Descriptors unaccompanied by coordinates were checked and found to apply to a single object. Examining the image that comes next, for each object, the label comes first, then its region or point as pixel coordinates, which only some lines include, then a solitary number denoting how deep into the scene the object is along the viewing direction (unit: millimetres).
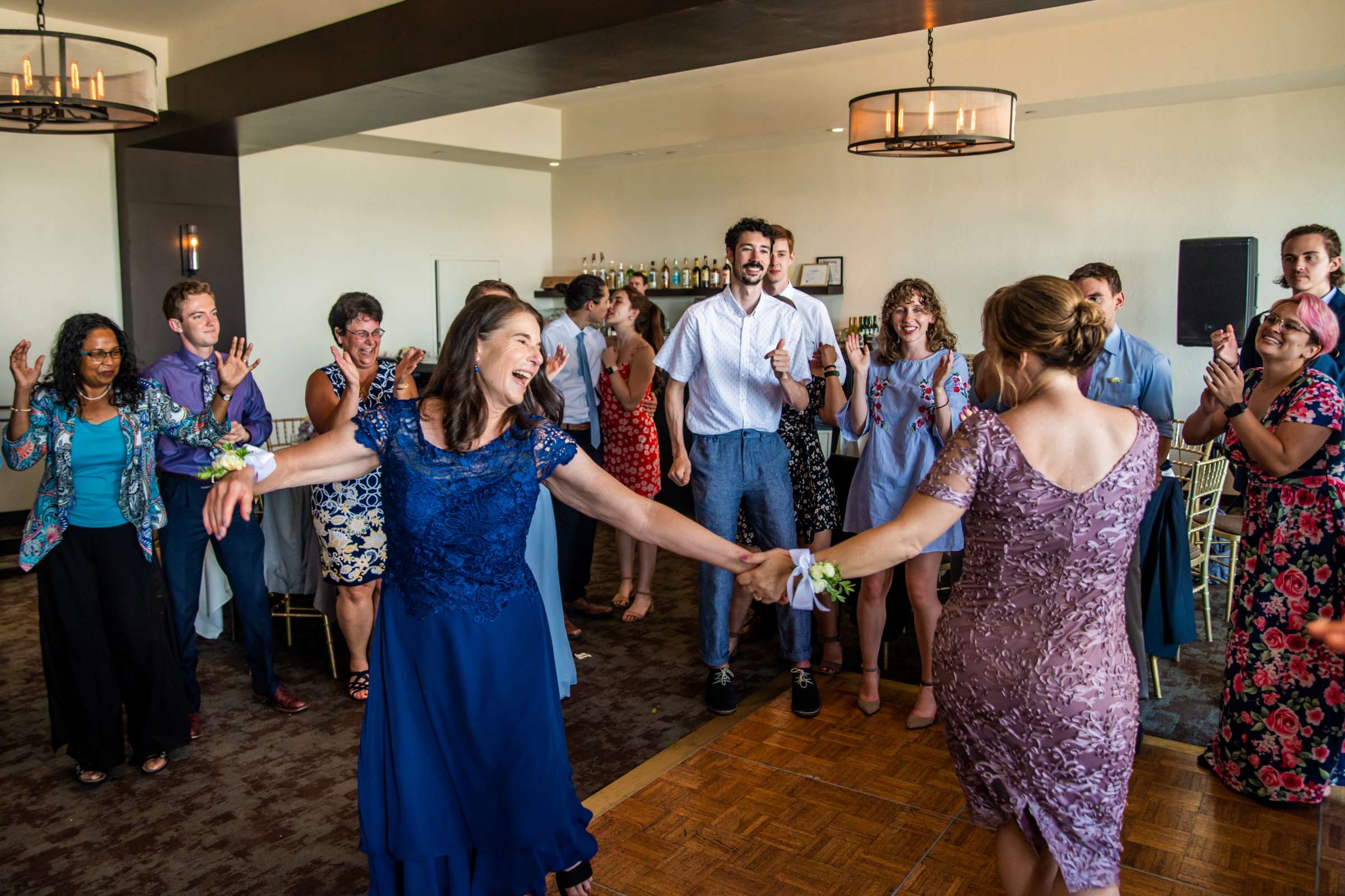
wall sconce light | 8008
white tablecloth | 4770
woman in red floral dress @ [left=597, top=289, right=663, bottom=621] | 5391
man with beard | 4141
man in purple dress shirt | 3979
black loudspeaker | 7230
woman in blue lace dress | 2314
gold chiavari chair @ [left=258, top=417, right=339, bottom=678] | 4904
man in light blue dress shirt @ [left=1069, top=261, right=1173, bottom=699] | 3578
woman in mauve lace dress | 2066
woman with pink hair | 3148
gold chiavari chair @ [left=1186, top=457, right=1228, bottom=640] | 4871
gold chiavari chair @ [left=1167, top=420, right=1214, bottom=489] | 5401
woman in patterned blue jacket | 3553
